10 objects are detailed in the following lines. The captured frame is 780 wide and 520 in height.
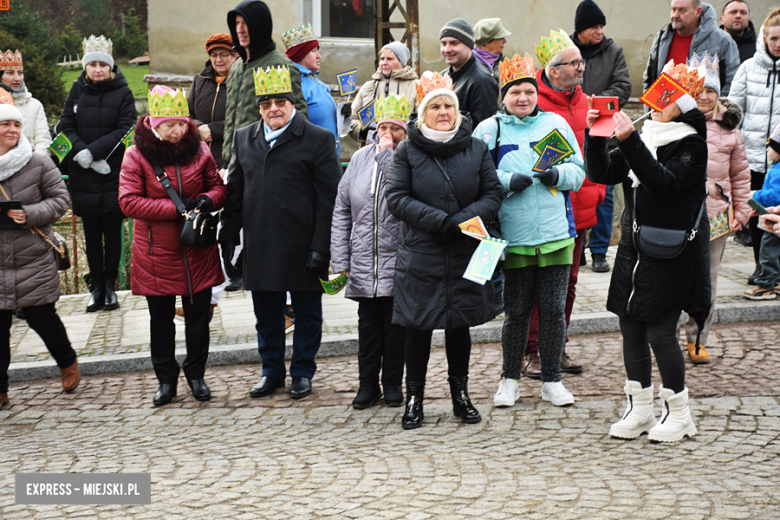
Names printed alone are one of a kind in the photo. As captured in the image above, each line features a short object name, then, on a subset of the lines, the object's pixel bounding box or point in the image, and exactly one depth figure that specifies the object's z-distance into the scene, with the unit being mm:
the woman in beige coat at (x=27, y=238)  11969
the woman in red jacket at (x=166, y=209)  11484
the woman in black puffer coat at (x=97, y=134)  16594
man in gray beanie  13375
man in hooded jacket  12930
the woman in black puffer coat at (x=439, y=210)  10047
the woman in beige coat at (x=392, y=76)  15336
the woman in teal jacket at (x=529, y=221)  10656
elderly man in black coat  11578
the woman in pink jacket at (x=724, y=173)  12781
